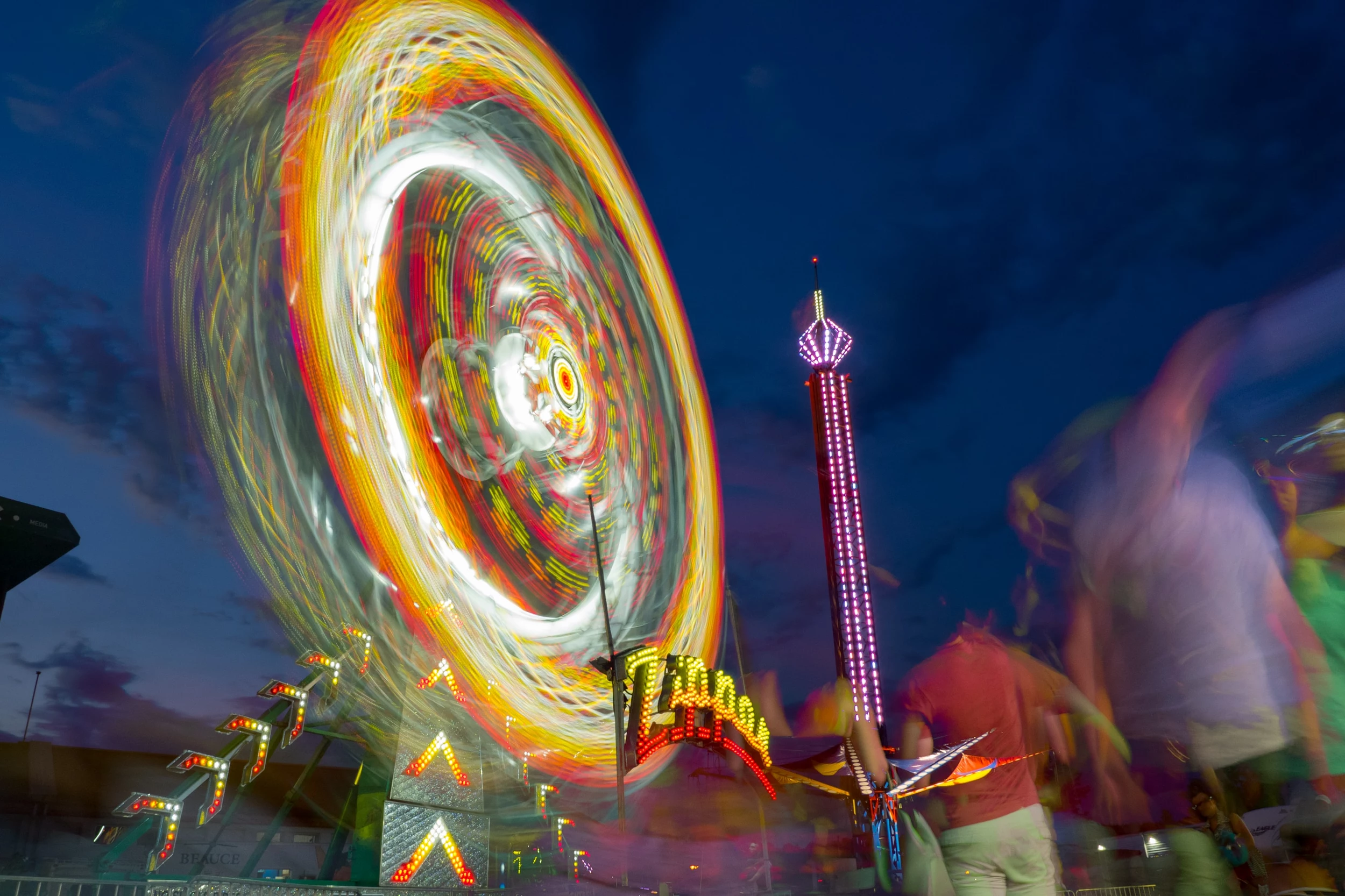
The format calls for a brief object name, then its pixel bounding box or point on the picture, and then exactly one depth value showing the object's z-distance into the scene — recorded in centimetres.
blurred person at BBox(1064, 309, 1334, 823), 511
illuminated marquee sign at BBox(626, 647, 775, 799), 1538
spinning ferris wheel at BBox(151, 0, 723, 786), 937
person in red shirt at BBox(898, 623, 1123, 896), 472
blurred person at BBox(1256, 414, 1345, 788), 495
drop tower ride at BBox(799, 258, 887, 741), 3547
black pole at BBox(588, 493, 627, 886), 1279
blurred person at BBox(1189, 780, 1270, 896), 662
